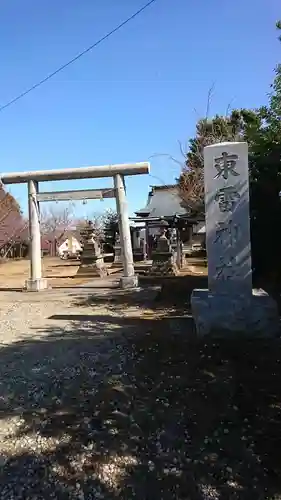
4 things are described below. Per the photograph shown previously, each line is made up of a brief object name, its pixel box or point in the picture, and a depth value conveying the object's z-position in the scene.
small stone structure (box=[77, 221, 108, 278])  18.17
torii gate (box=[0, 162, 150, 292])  12.44
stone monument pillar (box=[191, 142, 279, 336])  5.62
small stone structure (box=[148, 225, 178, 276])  17.22
